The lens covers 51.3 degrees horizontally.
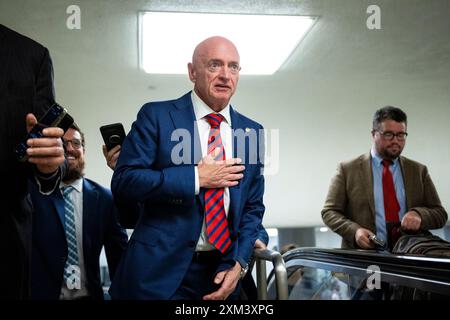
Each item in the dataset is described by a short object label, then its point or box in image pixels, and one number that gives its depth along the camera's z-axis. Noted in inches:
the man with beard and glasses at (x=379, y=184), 109.5
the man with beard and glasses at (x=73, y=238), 70.1
